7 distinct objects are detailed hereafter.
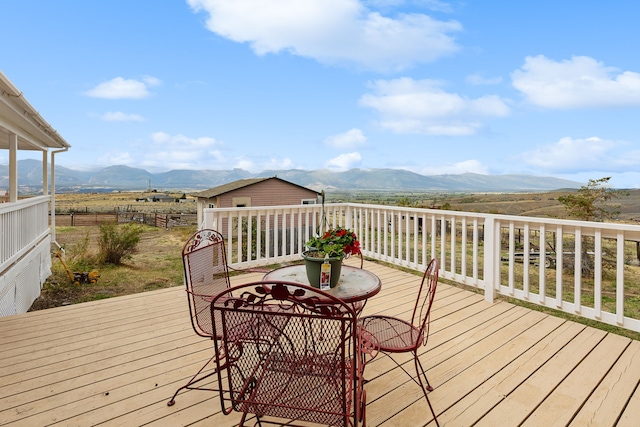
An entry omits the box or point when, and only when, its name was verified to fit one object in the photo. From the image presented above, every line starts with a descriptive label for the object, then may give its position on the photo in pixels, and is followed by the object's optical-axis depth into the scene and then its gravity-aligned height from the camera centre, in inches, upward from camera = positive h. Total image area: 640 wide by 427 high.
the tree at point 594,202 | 284.7 +1.8
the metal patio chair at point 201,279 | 80.1 -20.6
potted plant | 81.6 -11.9
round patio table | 77.0 -20.4
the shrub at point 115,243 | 315.9 -36.8
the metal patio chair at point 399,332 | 68.6 -29.9
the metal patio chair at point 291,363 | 47.8 -25.9
